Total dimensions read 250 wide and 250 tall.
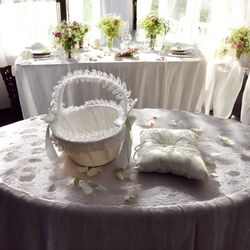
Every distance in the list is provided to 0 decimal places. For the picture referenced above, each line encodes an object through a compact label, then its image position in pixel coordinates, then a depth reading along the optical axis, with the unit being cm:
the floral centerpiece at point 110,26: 266
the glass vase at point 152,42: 277
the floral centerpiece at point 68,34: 246
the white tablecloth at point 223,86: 278
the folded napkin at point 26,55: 255
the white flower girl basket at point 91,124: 112
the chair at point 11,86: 290
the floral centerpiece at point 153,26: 270
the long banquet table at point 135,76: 243
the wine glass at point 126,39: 272
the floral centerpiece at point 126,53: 256
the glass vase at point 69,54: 251
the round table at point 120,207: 99
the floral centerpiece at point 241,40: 254
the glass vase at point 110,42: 275
